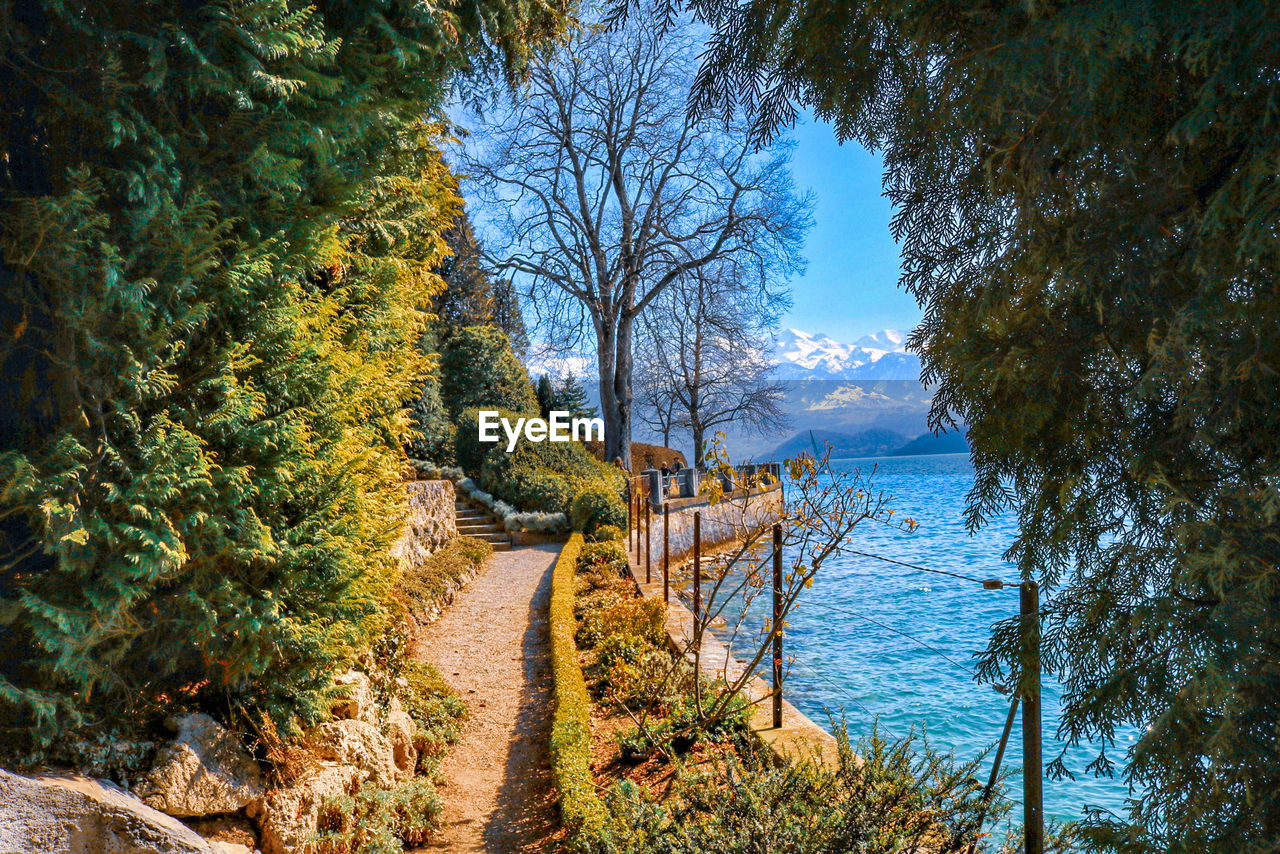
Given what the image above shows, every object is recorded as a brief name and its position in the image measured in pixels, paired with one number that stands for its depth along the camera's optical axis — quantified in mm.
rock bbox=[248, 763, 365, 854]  2936
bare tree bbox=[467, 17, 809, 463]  16547
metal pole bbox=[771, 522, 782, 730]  4359
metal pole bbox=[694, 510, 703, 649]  5656
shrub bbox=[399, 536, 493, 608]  7926
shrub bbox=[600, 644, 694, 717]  5035
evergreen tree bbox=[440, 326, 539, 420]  19531
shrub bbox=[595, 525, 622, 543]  12758
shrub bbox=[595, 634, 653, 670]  6066
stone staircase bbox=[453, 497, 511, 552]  13741
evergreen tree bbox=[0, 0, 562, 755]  2441
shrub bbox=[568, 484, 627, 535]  13695
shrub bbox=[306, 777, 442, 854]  3221
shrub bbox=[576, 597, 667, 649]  6695
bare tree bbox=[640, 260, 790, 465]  25766
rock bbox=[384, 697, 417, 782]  4293
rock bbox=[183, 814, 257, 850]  2762
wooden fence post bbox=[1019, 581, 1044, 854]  2576
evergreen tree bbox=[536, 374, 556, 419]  25562
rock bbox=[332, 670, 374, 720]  3598
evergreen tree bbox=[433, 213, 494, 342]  17641
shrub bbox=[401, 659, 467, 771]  4738
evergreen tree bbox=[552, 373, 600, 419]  26531
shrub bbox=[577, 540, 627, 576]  10312
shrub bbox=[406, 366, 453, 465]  17734
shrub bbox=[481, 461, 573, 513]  14664
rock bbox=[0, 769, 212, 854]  2117
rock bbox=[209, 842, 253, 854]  2504
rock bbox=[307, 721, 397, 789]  3467
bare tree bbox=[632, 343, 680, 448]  26922
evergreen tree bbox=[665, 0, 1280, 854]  1146
